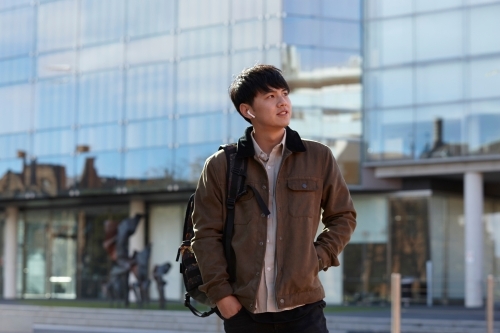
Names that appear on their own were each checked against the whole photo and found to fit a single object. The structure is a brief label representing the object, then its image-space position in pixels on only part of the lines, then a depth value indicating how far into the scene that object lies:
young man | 4.23
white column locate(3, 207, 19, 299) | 45.94
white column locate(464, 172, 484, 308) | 32.03
